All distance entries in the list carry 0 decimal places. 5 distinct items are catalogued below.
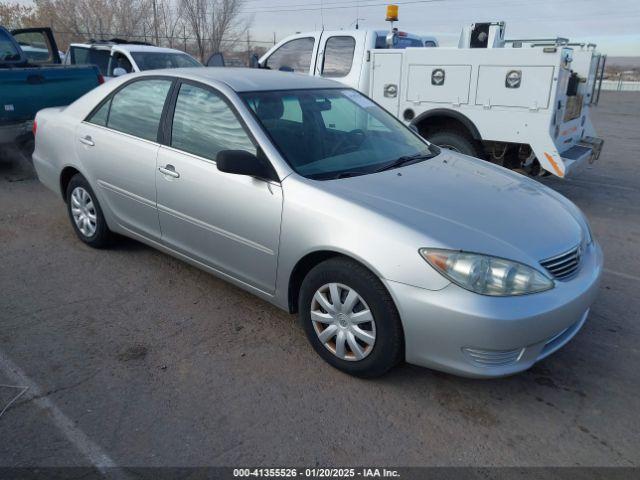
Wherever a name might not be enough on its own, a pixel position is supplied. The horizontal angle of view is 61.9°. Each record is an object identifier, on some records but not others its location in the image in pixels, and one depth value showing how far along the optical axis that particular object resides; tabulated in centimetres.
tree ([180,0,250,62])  2842
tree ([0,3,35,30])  2933
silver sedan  264
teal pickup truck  688
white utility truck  584
